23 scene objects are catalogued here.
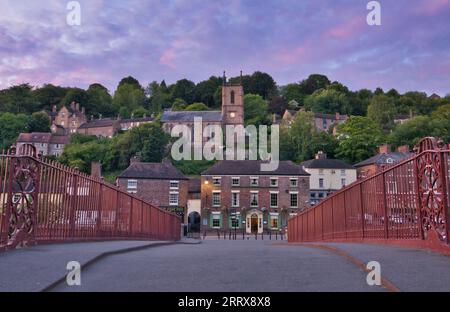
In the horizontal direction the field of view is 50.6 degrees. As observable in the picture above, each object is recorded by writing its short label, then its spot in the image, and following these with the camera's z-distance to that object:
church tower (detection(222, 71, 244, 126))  124.44
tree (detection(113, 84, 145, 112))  162.88
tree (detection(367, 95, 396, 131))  118.62
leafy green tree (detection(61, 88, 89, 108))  149.12
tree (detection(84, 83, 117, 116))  152.50
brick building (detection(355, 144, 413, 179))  72.12
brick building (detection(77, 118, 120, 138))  129.75
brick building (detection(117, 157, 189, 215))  60.84
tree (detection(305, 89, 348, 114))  141.88
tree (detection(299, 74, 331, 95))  169.25
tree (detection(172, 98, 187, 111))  146.26
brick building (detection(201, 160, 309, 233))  58.84
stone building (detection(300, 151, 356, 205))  73.25
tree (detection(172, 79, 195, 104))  169.25
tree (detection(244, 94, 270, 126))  139.38
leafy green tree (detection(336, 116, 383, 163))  89.62
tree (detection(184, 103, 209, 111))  138.73
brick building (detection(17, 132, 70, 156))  117.74
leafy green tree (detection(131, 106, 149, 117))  150.62
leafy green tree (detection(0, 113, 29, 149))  115.69
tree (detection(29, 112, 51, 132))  125.75
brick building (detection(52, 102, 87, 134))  137.88
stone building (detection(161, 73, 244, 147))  122.25
